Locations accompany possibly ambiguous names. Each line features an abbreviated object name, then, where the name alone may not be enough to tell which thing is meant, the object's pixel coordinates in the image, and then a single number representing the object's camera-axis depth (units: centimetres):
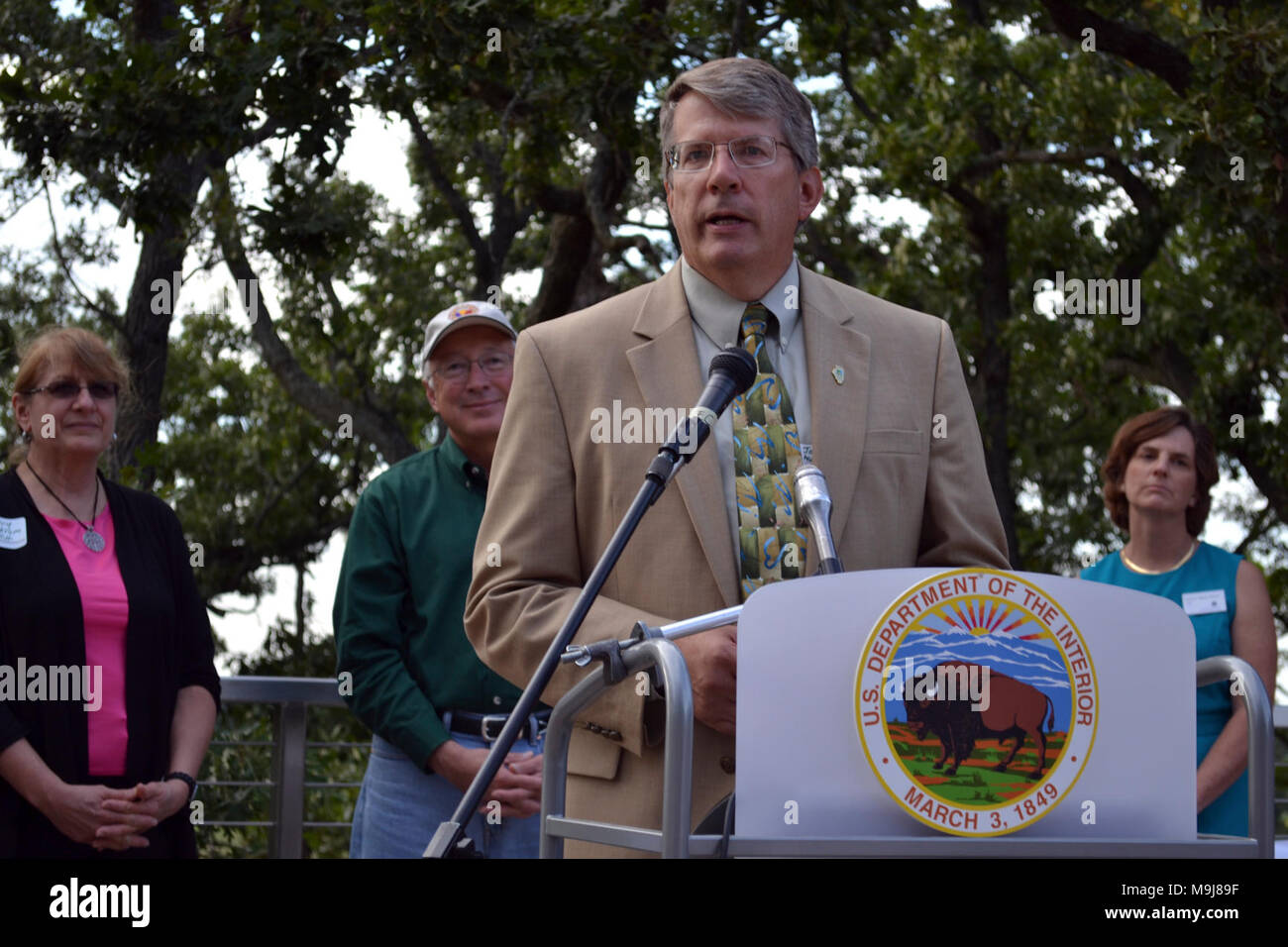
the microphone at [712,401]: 189
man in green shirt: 363
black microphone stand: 177
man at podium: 223
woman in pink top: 336
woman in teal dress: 389
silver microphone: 179
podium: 160
